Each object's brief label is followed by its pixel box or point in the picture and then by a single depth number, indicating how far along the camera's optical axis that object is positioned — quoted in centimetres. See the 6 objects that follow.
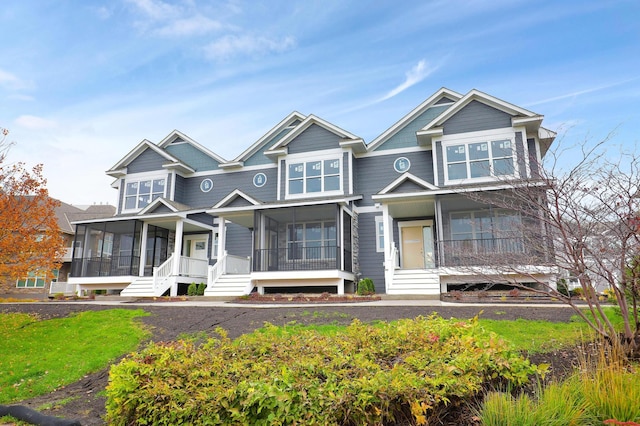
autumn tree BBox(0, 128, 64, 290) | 1004
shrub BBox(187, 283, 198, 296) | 1839
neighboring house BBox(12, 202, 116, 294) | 3075
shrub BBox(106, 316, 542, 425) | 326
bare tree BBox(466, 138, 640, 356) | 499
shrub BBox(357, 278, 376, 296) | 1638
